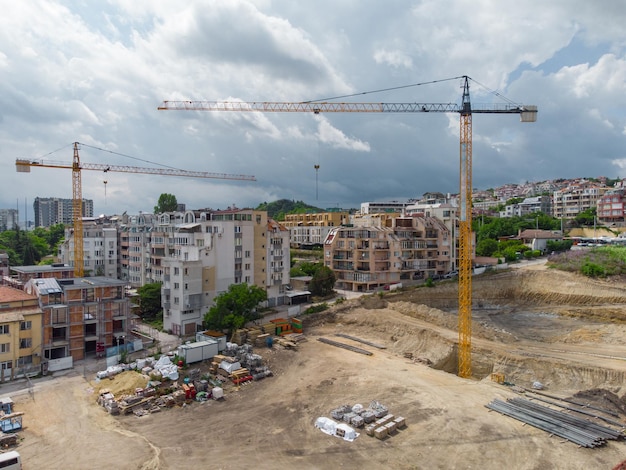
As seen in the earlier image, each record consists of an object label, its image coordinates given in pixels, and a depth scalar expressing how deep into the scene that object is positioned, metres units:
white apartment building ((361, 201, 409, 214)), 159.62
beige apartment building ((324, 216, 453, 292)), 74.88
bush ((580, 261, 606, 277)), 76.62
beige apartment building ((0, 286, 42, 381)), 36.34
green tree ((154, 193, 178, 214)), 131.25
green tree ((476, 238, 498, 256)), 100.62
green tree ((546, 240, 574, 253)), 100.49
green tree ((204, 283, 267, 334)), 46.78
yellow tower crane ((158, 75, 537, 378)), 40.66
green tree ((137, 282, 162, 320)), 58.59
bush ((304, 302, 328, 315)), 58.12
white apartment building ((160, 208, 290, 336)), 51.75
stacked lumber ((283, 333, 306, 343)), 47.84
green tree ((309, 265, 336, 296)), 68.62
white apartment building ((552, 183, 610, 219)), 145.50
